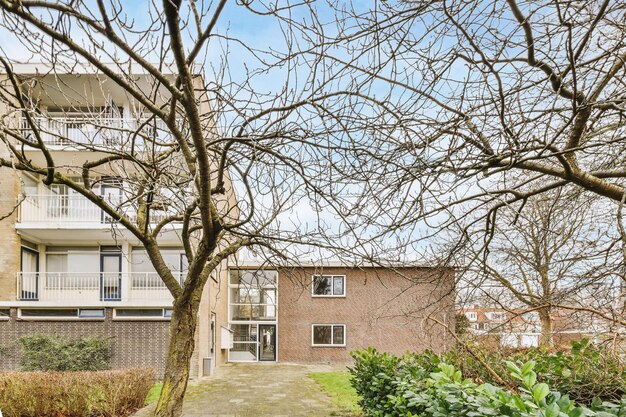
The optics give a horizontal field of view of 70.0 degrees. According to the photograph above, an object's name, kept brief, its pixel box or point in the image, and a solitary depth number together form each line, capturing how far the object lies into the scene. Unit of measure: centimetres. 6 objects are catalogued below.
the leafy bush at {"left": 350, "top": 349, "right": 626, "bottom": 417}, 235
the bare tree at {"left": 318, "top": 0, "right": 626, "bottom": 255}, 360
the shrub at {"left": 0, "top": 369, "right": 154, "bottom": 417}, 810
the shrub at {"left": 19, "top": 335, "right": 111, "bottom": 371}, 1286
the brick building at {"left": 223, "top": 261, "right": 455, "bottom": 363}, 2156
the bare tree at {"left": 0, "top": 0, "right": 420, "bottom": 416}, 317
